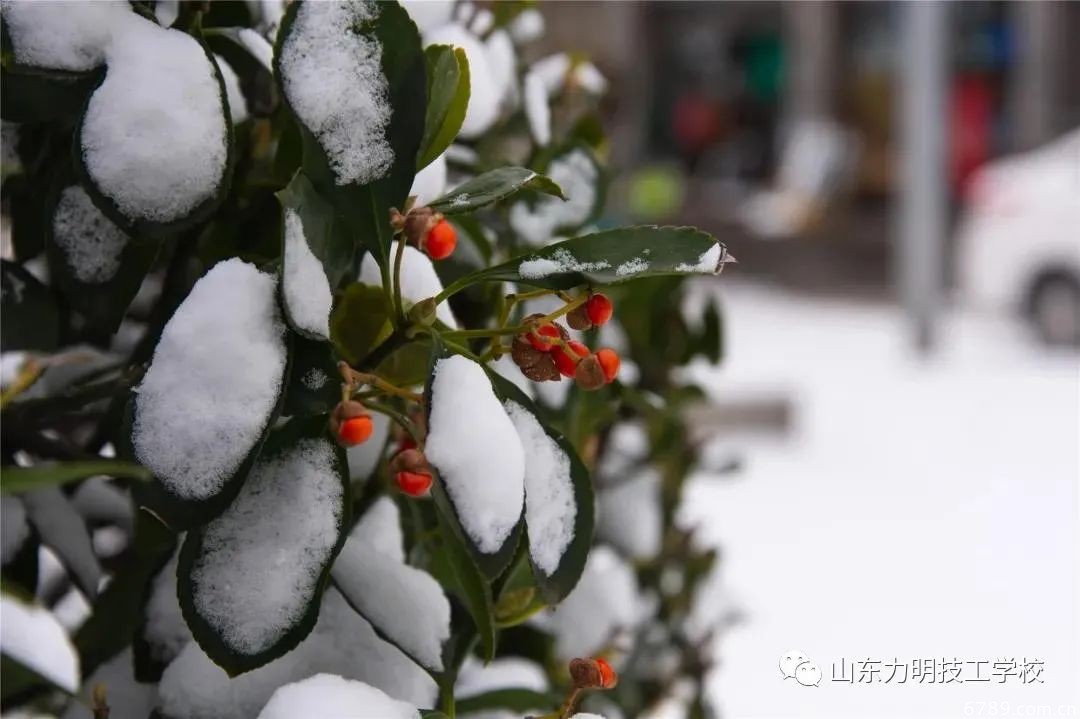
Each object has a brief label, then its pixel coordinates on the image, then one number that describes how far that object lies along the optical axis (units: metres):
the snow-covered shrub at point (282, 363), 0.48
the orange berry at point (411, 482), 0.51
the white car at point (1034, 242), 5.73
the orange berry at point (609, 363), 0.50
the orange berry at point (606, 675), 0.52
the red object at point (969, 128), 8.37
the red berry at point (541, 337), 0.49
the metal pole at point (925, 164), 5.69
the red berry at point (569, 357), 0.50
